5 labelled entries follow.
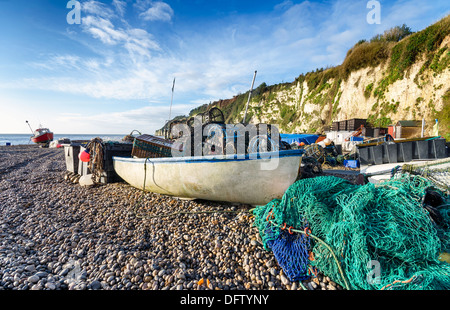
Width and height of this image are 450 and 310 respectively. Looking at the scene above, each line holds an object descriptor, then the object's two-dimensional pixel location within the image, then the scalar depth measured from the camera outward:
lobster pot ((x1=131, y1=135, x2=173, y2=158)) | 6.71
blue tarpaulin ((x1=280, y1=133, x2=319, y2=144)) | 17.51
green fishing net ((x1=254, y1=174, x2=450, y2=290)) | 2.60
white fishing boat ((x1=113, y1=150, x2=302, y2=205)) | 4.25
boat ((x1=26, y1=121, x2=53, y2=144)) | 38.76
